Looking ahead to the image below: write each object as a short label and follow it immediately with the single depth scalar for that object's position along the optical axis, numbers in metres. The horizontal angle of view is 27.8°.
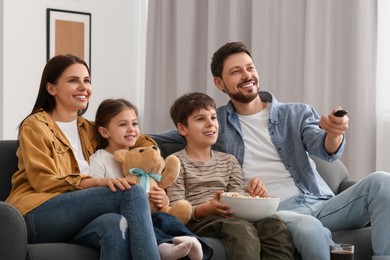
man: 3.14
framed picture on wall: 5.72
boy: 3.02
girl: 2.97
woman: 2.74
